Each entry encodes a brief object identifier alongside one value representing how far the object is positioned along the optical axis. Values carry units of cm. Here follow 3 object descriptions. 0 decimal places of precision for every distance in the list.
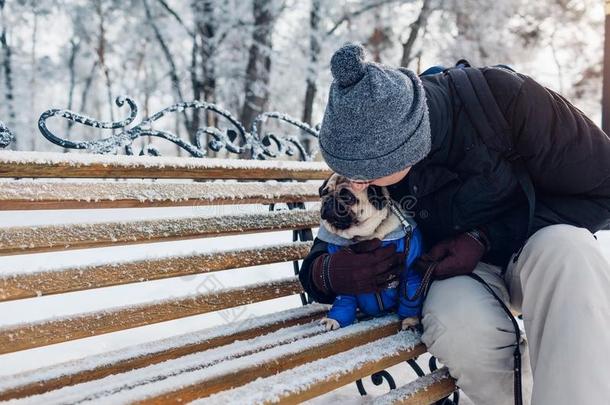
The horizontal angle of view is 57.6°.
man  168
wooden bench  152
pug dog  203
